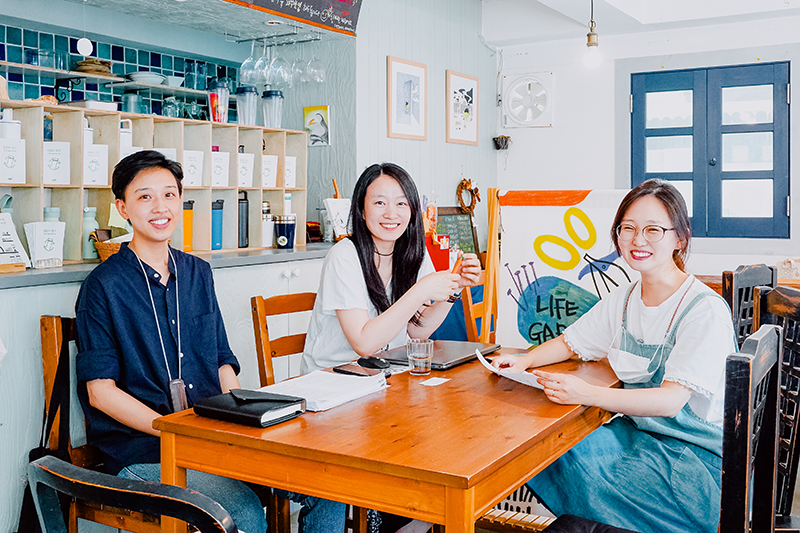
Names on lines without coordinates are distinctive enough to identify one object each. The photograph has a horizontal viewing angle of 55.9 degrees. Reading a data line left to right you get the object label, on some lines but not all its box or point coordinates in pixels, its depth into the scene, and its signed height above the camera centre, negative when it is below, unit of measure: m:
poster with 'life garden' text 3.08 -0.18
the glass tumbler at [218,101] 3.83 +0.61
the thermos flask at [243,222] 3.86 -0.01
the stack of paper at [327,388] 1.72 -0.41
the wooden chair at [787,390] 1.76 -0.43
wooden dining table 1.32 -0.43
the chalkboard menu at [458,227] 5.41 -0.06
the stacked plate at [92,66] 4.55 +0.94
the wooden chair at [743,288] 2.72 -0.26
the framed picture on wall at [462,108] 5.45 +0.82
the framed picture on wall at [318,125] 4.55 +0.58
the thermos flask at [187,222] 3.57 +0.00
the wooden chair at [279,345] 2.36 -0.42
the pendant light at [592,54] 4.50 +1.04
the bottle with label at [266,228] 3.94 -0.04
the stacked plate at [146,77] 4.72 +0.90
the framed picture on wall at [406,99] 4.75 +0.79
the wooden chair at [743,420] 1.22 -0.34
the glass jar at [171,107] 3.92 +0.59
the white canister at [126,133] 3.24 +0.38
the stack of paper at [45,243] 2.78 -0.08
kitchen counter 2.31 -0.16
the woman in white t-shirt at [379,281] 2.28 -0.19
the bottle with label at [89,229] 3.12 -0.03
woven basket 2.79 -0.10
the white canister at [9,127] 2.83 +0.36
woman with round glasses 1.82 -0.43
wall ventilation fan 5.93 +0.94
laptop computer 2.18 -0.41
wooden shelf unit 2.92 +0.26
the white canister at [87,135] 3.09 +0.36
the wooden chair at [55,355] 2.13 -0.38
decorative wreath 5.58 +0.20
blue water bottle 3.73 -0.03
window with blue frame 5.23 +0.54
